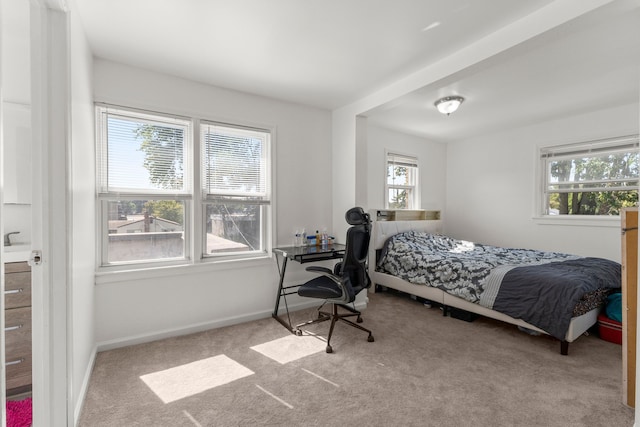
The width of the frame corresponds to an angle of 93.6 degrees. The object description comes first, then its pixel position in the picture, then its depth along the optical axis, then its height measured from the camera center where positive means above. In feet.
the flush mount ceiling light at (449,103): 11.44 +4.10
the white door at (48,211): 4.98 -0.02
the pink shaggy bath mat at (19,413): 5.54 -3.89
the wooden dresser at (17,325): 5.83 -2.27
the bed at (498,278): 8.45 -2.33
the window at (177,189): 8.70 +0.68
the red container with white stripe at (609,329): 8.87 -3.59
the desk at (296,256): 9.95 -1.56
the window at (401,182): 16.39 +1.55
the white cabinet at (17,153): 5.93 +1.14
